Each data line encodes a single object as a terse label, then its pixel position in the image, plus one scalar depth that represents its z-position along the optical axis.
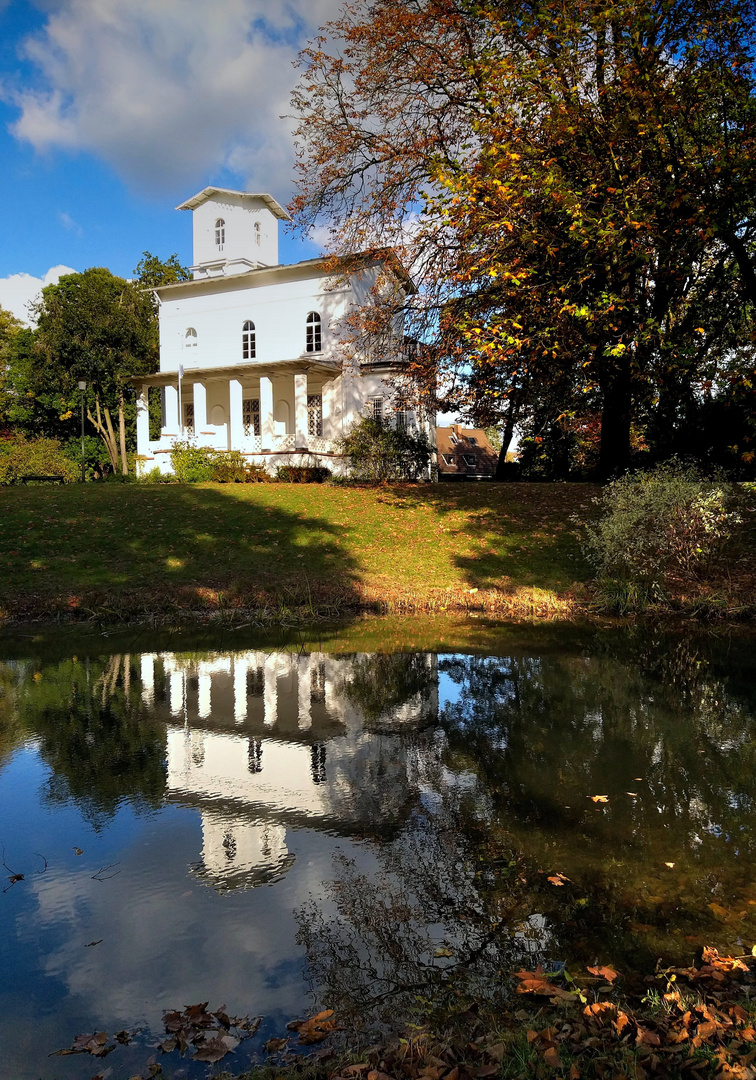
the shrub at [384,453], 26.80
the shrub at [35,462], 33.44
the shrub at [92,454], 45.62
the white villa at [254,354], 32.00
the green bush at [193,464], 27.78
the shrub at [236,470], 27.03
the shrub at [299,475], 27.62
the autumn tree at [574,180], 12.35
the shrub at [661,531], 13.03
